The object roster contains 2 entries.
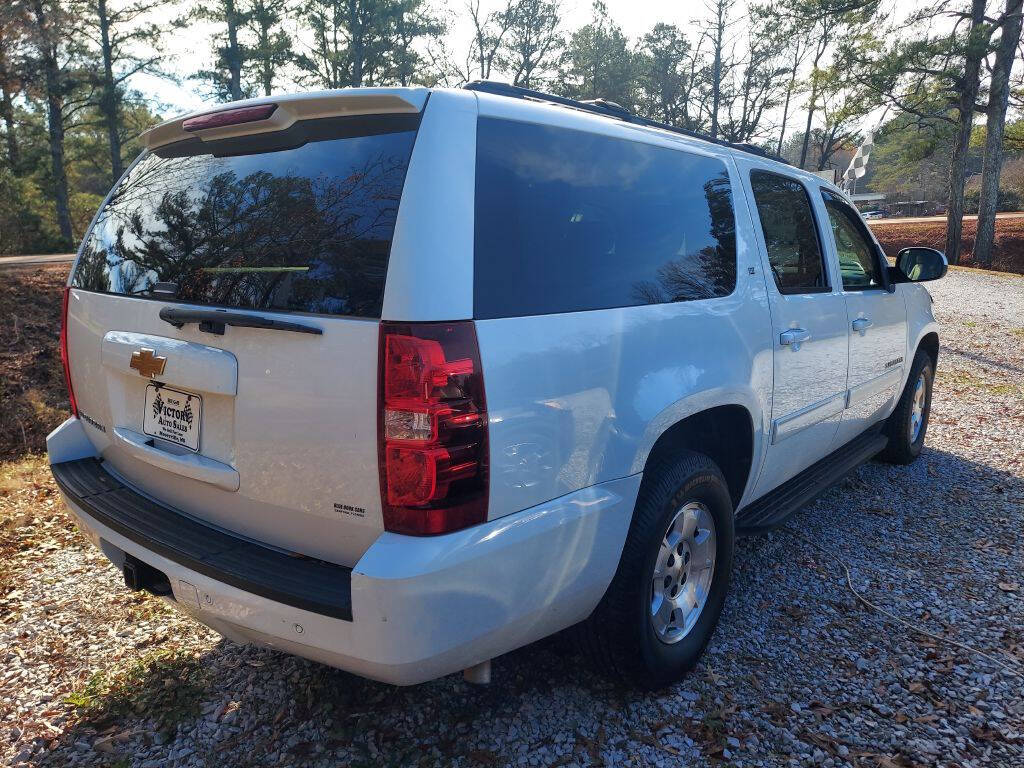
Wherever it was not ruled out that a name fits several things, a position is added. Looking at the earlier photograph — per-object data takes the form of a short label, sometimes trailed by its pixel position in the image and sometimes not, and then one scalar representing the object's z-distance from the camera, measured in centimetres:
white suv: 180
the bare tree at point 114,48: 2528
